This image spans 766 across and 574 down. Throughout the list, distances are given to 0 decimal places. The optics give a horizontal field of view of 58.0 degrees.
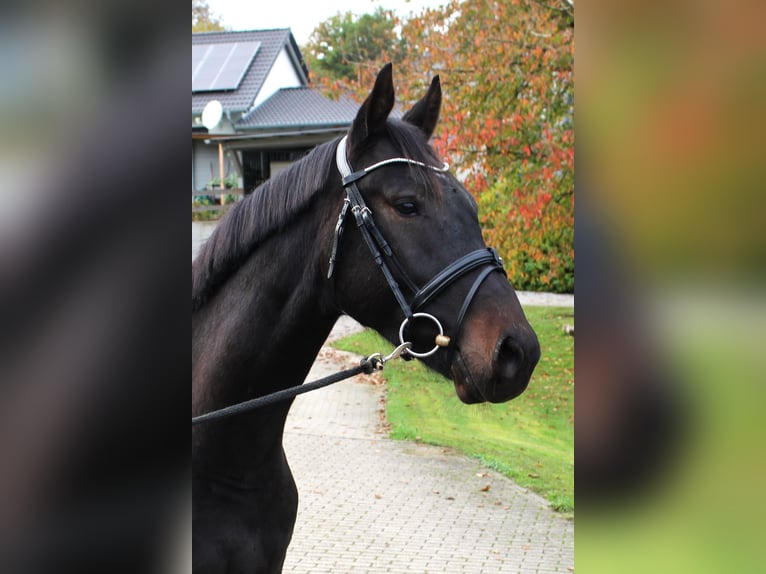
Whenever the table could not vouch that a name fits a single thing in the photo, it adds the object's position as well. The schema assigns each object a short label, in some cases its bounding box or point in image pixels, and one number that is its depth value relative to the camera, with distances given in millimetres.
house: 22697
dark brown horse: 2043
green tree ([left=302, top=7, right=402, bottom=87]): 37031
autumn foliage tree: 7969
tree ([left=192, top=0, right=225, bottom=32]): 41031
